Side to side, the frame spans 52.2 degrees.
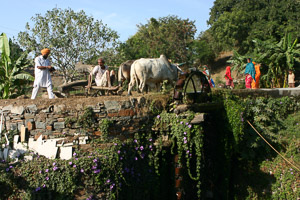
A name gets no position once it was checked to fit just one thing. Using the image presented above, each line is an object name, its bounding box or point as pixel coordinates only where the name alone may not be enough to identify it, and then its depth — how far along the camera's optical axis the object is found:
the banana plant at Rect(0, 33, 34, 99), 9.17
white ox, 9.13
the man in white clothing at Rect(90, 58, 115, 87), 8.81
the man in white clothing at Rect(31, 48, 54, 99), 7.92
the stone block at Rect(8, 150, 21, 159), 6.70
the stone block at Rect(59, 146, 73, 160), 6.59
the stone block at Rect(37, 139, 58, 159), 6.64
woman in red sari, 13.00
